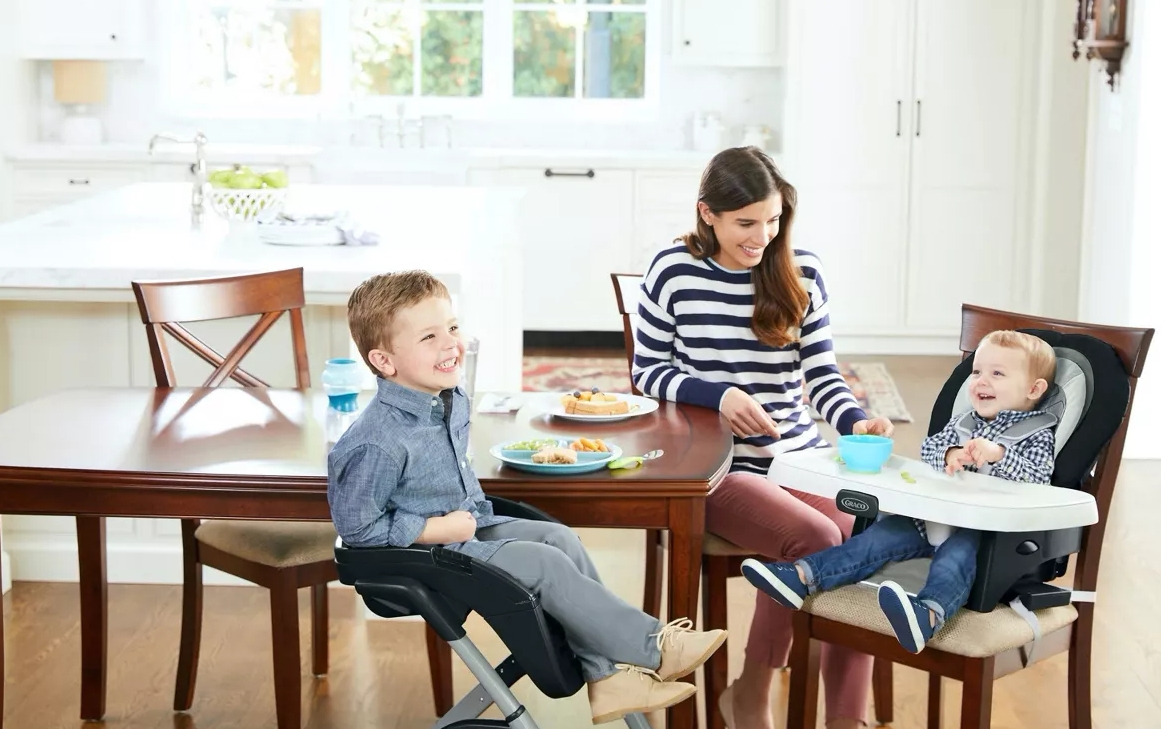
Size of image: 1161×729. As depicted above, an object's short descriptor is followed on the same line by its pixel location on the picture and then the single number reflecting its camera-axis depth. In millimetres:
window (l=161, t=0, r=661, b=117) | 6934
